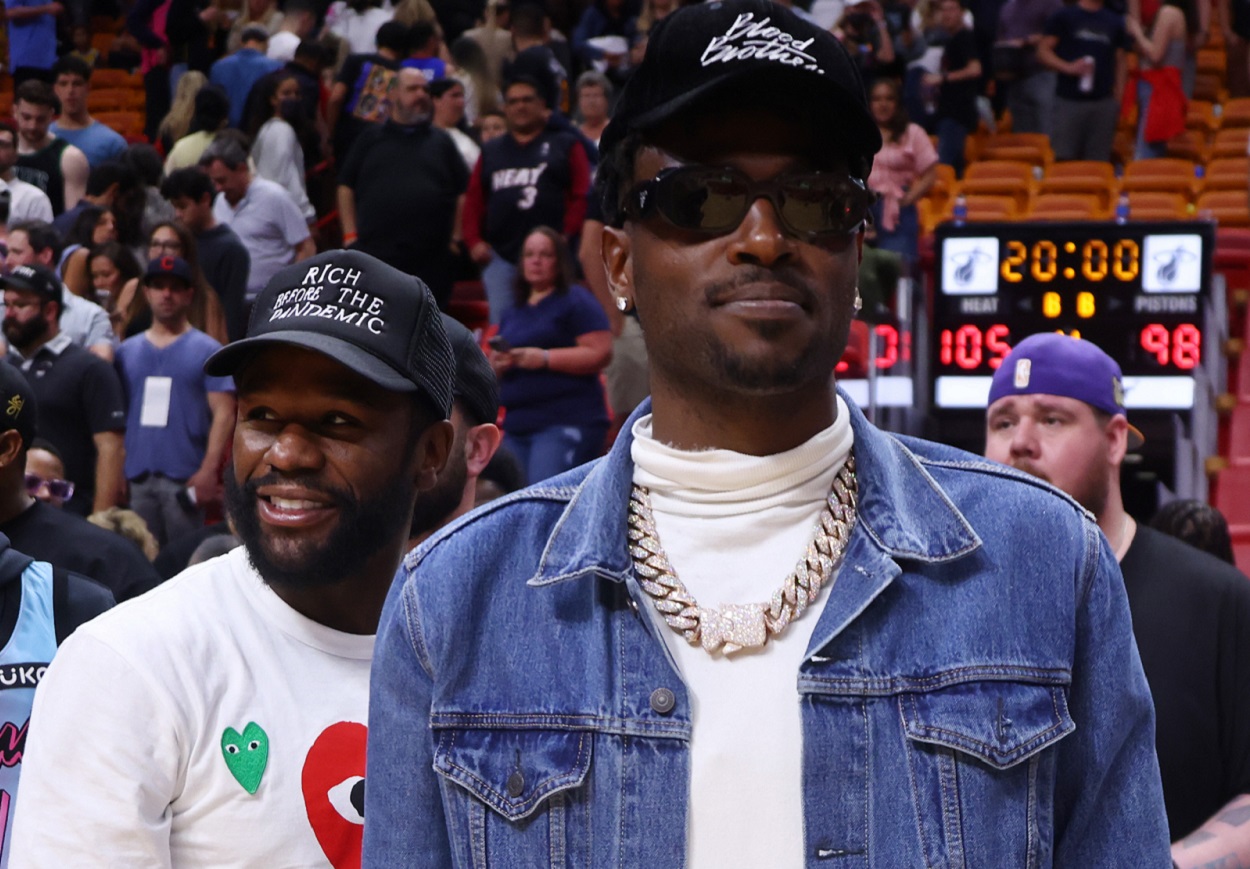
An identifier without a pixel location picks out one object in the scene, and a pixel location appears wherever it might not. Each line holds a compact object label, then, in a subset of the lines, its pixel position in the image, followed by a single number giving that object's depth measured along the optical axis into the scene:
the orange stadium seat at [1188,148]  16.41
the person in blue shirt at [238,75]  14.68
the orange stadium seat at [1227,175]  15.28
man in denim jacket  1.83
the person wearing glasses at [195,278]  9.44
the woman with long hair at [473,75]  14.45
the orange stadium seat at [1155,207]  14.25
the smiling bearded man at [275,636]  2.36
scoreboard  9.40
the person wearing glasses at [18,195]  12.05
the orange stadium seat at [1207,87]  17.81
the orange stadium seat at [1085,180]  14.80
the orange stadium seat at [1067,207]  14.44
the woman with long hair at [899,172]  12.80
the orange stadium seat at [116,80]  18.88
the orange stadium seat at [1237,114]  16.91
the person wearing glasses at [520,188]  10.97
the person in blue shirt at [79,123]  13.61
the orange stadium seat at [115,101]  18.55
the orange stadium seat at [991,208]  15.11
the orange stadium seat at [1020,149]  16.20
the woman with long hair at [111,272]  10.67
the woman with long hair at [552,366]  9.09
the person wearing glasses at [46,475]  6.44
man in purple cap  3.67
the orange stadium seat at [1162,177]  14.88
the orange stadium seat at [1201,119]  17.23
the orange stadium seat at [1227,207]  14.52
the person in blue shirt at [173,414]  8.95
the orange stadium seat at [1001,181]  15.56
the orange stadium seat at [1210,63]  17.82
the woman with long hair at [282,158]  13.25
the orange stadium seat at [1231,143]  16.14
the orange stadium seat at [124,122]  17.81
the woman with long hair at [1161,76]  15.27
